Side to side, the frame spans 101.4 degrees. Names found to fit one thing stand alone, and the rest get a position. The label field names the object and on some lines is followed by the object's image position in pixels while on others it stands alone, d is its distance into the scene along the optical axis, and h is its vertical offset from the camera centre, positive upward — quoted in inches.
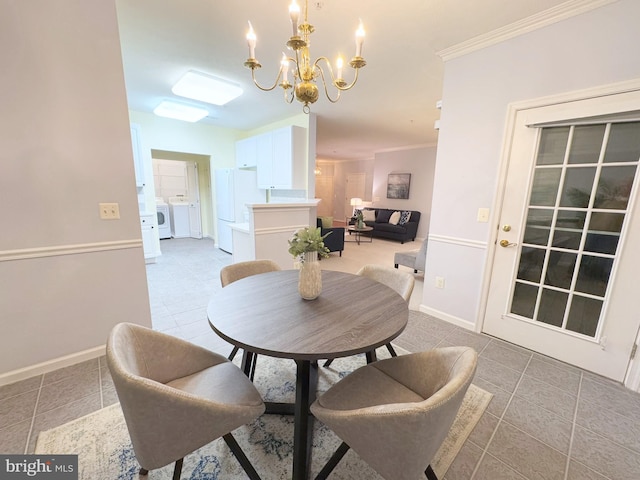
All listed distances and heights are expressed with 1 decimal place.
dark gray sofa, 265.6 -32.4
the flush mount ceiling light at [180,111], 145.6 +45.0
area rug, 47.3 -50.2
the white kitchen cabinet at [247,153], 204.2 +31.4
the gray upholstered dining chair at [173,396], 32.3 -30.8
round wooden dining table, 40.1 -22.6
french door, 69.4 -10.3
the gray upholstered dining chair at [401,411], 30.5 -30.5
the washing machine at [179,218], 276.8 -29.8
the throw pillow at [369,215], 306.8 -23.7
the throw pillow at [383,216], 296.5 -22.8
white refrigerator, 204.2 -2.8
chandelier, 48.4 +27.6
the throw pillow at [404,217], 277.3 -21.8
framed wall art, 294.9 +12.5
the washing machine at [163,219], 263.7 -29.8
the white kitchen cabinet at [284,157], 172.9 +24.1
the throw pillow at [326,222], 206.2 -21.8
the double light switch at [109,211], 75.5 -6.7
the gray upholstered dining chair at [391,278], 68.7 -23.3
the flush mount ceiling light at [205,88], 112.4 +45.7
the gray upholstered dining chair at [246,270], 71.0 -23.1
